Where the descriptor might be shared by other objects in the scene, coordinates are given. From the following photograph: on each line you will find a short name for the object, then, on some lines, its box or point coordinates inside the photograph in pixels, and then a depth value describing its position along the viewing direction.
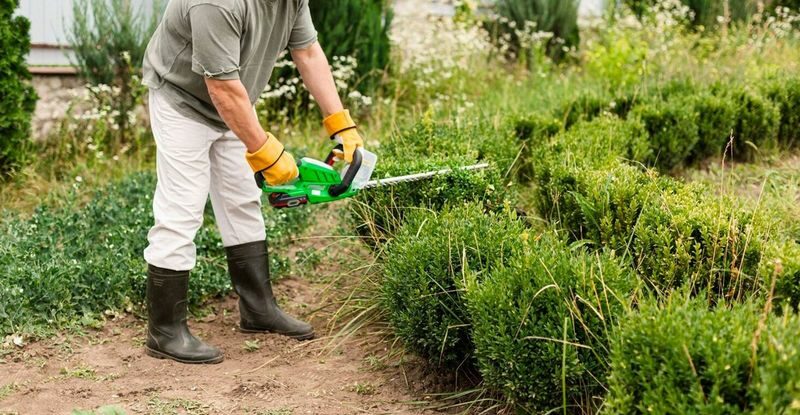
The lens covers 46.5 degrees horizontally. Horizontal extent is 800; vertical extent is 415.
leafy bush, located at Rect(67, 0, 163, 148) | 6.48
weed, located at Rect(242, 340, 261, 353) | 4.07
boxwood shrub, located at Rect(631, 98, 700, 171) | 5.34
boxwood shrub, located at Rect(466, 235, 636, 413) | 2.88
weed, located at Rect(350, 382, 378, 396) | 3.54
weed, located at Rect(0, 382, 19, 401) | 3.47
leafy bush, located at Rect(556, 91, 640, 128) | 5.86
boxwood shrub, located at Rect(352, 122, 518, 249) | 4.02
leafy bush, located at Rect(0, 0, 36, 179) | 5.49
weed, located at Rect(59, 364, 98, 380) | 3.70
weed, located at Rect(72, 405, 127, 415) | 3.15
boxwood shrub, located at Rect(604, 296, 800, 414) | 2.20
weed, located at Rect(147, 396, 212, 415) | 3.36
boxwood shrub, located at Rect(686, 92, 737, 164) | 5.50
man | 3.43
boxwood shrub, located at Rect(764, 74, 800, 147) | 5.78
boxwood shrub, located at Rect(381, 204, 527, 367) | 3.36
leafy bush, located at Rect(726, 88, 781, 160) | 5.60
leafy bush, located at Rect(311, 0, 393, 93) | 7.30
